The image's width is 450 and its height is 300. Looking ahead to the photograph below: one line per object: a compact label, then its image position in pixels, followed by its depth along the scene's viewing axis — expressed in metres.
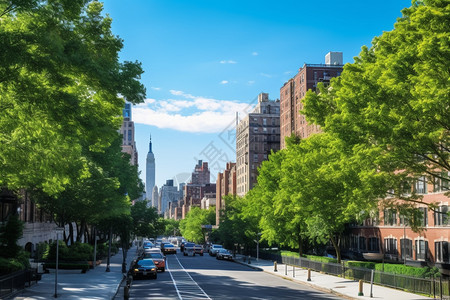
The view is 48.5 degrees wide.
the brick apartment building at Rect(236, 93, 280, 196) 137.12
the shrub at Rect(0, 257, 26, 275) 26.31
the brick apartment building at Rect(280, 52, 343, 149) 101.44
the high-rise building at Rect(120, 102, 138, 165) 185.23
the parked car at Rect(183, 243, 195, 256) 74.31
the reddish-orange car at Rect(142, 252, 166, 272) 42.59
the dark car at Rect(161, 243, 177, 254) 80.62
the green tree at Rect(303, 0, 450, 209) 18.94
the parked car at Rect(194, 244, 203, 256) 76.96
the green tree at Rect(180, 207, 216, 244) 133.62
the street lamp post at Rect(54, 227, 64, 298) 24.72
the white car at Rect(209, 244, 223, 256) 72.57
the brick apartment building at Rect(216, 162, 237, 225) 155.45
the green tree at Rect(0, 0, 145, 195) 13.91
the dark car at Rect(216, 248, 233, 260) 63.56
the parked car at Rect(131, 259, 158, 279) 35.47
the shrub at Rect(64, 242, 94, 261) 41.94
